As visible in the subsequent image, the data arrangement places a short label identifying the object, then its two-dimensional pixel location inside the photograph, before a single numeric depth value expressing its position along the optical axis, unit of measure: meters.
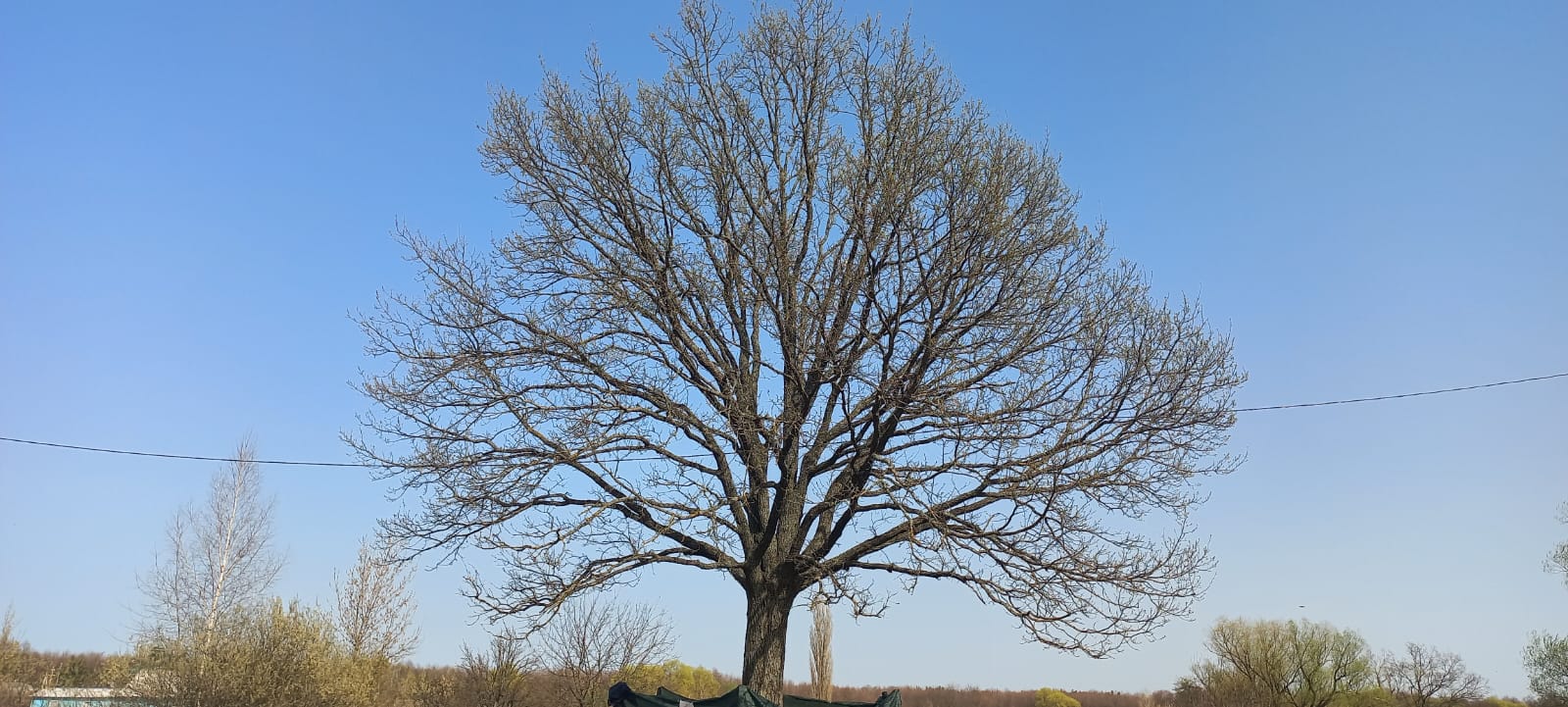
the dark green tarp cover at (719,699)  9.72
